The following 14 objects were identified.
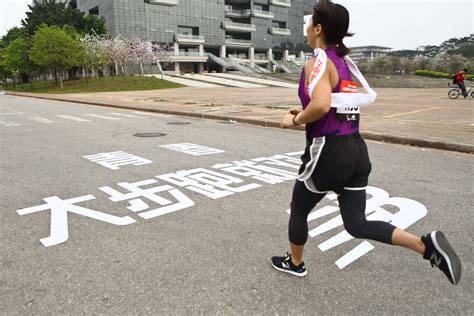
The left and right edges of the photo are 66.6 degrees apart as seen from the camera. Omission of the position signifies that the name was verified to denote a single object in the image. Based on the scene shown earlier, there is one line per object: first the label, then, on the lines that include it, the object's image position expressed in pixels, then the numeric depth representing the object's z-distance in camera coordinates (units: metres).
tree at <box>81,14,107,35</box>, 58.12
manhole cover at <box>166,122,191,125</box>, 12.27
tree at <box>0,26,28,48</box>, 60.46
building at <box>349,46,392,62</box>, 181.54
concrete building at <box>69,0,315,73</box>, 70.58
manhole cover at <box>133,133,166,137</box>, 9.52
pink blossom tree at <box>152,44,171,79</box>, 64.08
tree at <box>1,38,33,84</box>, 48.50
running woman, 2.10
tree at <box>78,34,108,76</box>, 45.94
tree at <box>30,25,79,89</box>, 40.81
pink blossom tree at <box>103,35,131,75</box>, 50.44
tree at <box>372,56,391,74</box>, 60.41
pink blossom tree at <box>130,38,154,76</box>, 58.31
